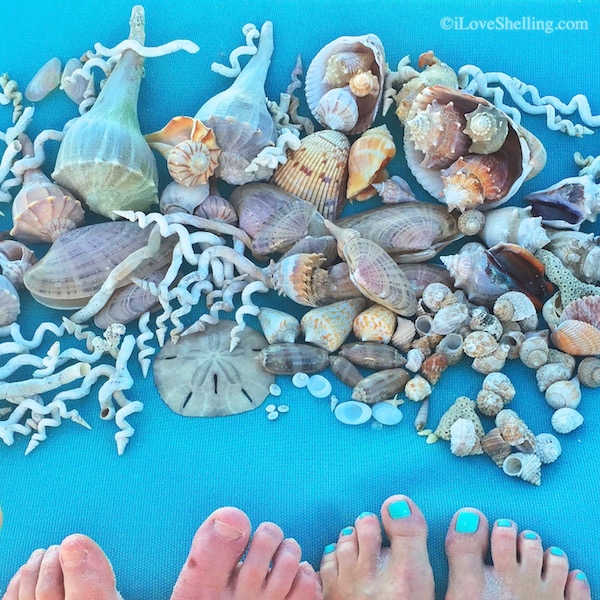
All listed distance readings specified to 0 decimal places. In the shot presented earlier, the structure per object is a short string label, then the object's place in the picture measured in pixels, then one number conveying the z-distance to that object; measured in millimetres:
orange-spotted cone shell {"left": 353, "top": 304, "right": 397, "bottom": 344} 1337
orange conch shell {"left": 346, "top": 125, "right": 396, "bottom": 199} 1505
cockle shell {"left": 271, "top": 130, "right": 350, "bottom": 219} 1523
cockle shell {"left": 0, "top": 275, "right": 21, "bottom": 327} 1381
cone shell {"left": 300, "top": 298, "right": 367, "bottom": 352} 1344
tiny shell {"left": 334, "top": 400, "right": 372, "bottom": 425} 1277
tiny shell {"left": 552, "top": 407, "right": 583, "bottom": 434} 1242
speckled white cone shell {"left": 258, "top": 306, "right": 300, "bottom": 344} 1356
